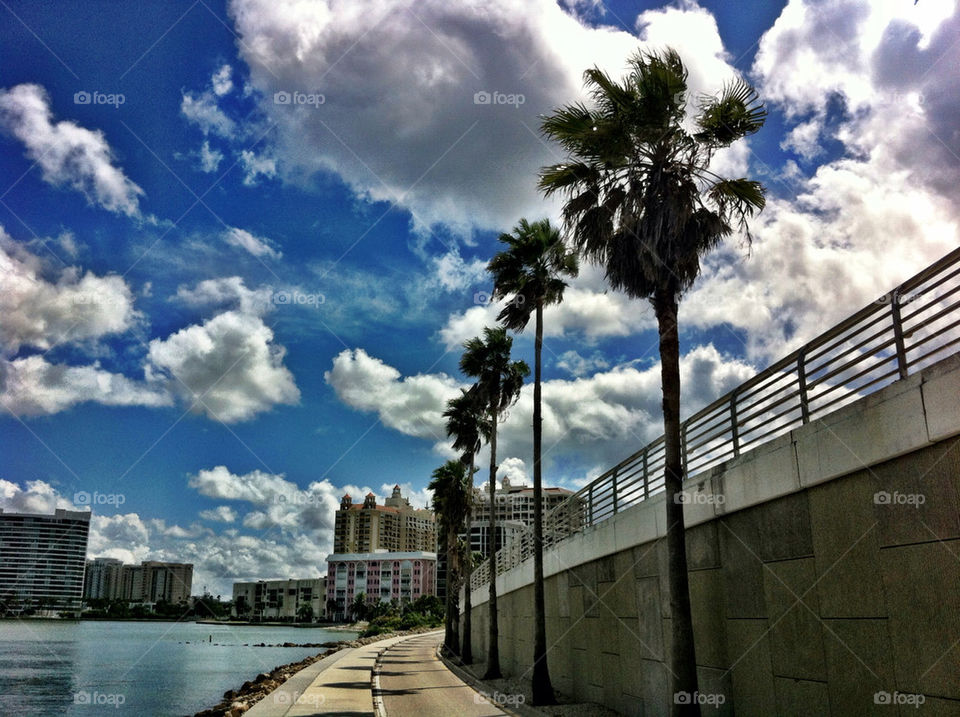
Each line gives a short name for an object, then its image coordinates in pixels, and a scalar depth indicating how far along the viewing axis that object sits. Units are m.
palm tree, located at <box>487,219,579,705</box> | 24.08
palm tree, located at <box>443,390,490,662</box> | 38.53
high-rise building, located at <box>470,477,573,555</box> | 180.75
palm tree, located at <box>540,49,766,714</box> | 11.72
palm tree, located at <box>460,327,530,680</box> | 31.75
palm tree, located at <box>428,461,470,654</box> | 46.47
